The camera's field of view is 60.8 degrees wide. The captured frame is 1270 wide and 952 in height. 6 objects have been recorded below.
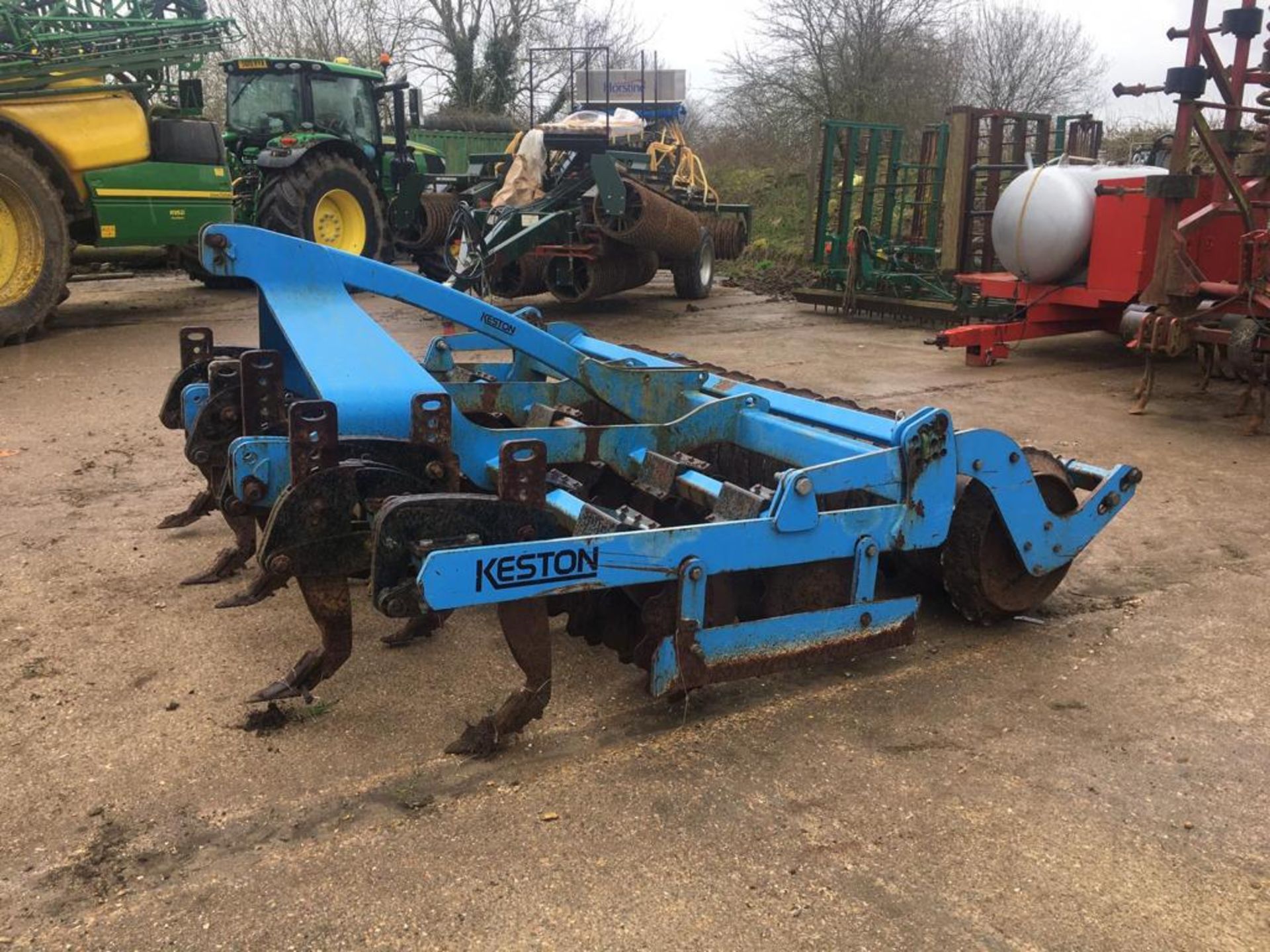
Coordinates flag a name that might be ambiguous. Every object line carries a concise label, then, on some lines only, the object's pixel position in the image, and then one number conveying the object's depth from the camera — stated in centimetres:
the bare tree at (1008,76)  2419
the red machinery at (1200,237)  607
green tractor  1053
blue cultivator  245
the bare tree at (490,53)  2808
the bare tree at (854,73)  2222
